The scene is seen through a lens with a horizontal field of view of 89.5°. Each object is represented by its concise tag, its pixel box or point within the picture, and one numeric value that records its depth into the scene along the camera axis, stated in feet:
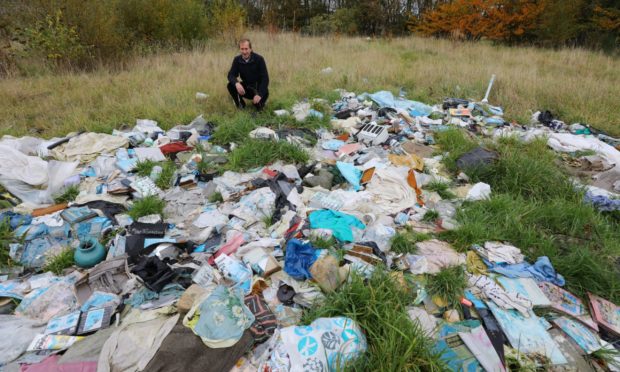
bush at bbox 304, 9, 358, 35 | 49.92
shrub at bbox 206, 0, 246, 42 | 32.45
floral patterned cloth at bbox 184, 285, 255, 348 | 5.70
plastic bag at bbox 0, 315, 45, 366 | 5.65
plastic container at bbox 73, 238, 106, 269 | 7.69
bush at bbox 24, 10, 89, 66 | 20.08
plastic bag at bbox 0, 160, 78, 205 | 10.15
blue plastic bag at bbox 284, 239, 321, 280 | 7.32
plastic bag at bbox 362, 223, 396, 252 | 8.54
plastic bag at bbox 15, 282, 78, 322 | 6.57
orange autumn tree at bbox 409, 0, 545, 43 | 41.27
